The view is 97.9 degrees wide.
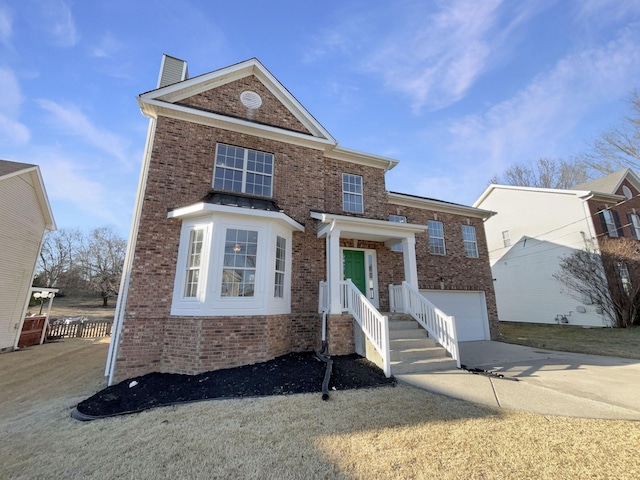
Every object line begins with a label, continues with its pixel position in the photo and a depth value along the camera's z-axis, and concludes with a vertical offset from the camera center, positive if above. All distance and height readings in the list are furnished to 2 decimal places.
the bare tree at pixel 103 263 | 34.69 +5.96
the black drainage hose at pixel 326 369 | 4.94 -1.21
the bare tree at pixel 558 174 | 23.06 +11.43
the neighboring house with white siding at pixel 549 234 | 15.22 +4.44
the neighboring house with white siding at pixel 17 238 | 11.37 +3.08
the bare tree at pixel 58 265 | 34.41 +5.58
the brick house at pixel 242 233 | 6.66 +2.19
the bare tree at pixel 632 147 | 18.86 +11.16
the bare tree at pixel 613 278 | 13.45 +1.60
